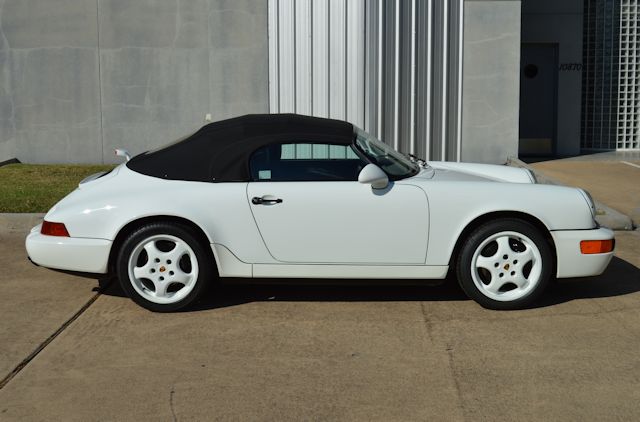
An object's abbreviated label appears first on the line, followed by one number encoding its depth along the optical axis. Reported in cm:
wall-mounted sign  1582
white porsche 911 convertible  592
